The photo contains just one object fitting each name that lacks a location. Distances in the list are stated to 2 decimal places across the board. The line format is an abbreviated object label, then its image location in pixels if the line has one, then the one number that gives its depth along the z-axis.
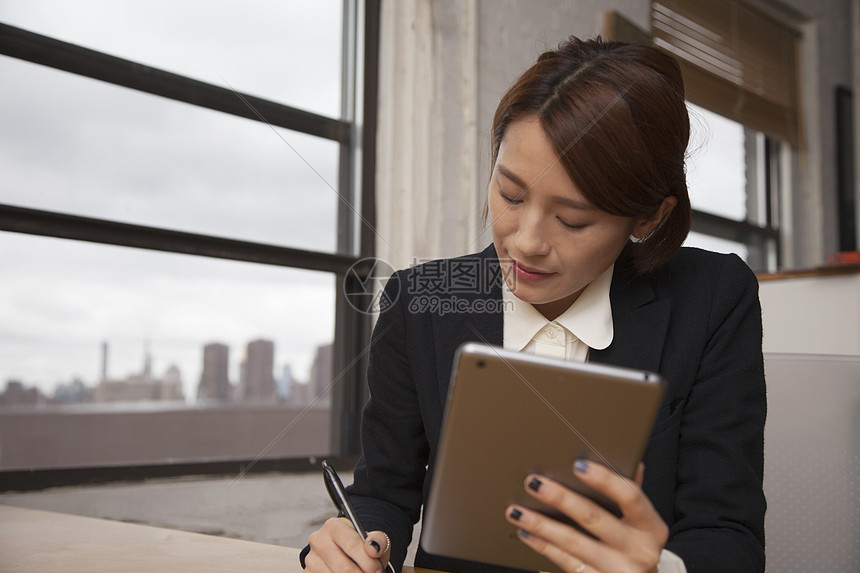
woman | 0.68
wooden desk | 0.64
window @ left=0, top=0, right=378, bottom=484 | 1.51
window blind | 2.88
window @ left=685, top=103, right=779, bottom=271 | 3.13
